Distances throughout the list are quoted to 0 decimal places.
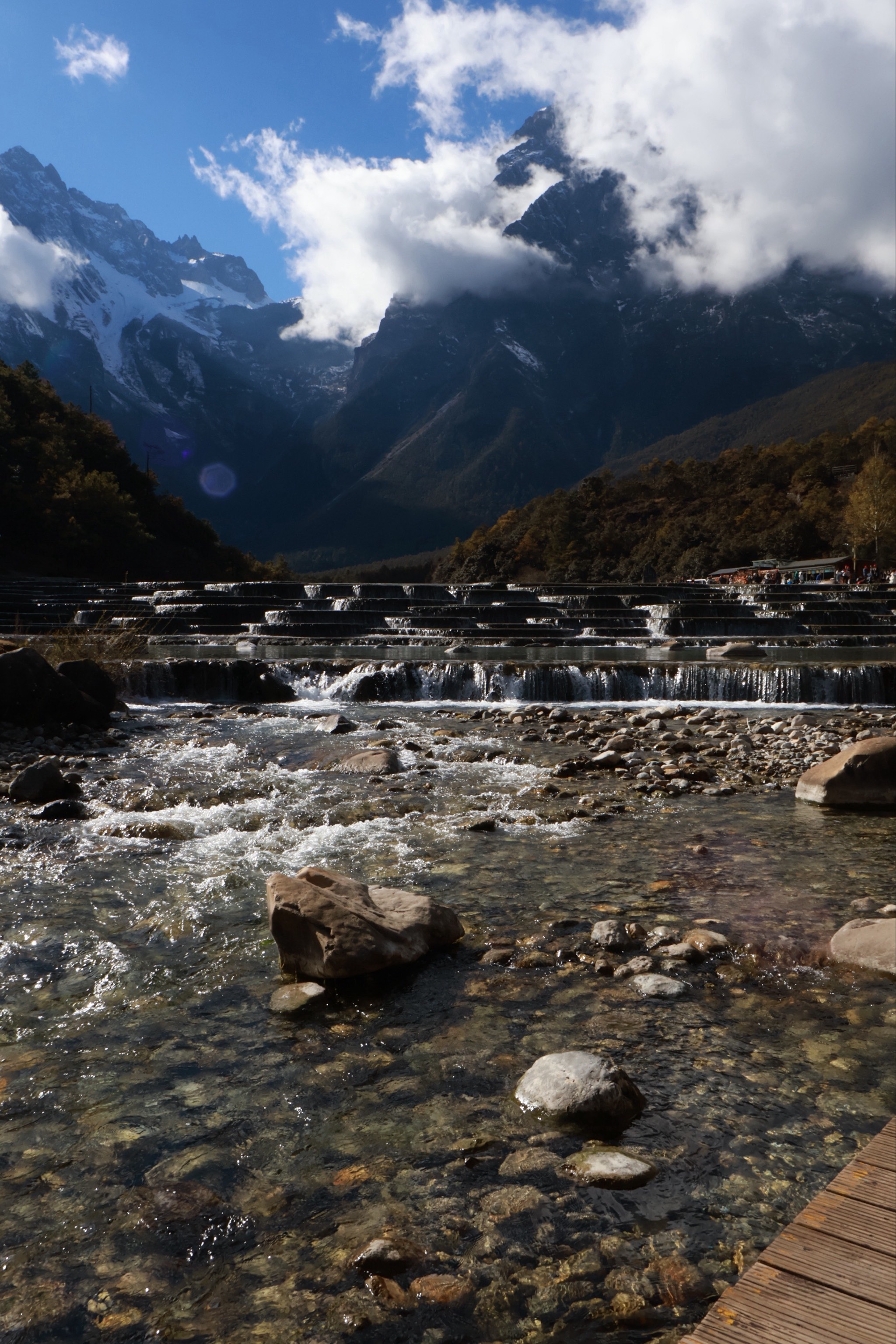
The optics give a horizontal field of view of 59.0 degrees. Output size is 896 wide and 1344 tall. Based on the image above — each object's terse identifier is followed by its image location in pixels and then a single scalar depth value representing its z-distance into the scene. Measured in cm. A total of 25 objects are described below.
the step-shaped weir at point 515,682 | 1814
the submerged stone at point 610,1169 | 307
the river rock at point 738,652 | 2202
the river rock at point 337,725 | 1488
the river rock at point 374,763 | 1124
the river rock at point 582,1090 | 345
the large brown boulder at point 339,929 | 481
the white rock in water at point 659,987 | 462
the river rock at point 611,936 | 523
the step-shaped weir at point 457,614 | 2703
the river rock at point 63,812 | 874
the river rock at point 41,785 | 947
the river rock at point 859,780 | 883
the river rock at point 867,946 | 487
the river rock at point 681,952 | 504
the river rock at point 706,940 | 517
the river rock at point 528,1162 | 315
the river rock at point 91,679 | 1538
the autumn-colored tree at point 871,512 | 7400
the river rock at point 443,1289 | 256
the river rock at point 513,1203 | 294
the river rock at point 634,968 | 488
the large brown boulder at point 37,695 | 1377
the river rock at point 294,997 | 455
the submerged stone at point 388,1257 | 268
